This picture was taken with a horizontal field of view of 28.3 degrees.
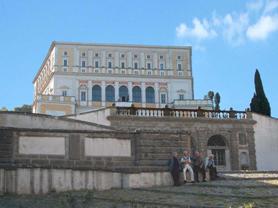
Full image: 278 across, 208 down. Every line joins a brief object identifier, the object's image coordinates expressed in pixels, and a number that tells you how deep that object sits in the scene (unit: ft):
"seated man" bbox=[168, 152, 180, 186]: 61.11
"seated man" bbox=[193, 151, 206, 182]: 63.72
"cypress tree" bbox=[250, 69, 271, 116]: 151.94
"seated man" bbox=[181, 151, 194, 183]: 61.98
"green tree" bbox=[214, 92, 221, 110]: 270.63
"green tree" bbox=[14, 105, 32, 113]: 282.66
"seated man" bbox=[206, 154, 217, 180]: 65.98
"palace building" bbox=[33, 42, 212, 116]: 293.02
